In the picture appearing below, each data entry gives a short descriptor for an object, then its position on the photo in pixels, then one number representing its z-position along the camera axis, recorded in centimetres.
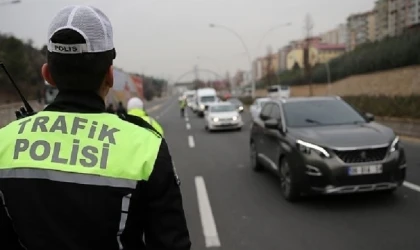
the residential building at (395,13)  5650
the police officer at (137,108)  649
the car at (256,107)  2398
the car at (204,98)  3675
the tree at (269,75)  7762
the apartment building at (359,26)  9775
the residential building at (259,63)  12738
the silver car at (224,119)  2114
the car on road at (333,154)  615
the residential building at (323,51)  11600
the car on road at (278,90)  4986
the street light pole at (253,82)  4565
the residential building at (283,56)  12356
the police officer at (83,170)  141
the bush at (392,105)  1606
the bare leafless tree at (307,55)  4994
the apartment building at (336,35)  13762
